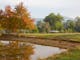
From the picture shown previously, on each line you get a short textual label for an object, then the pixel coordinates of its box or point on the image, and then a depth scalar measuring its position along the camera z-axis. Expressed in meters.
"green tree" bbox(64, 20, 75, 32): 105.06
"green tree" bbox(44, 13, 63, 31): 109.75
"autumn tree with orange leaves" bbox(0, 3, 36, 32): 67.31
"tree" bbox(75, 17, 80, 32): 104.55
